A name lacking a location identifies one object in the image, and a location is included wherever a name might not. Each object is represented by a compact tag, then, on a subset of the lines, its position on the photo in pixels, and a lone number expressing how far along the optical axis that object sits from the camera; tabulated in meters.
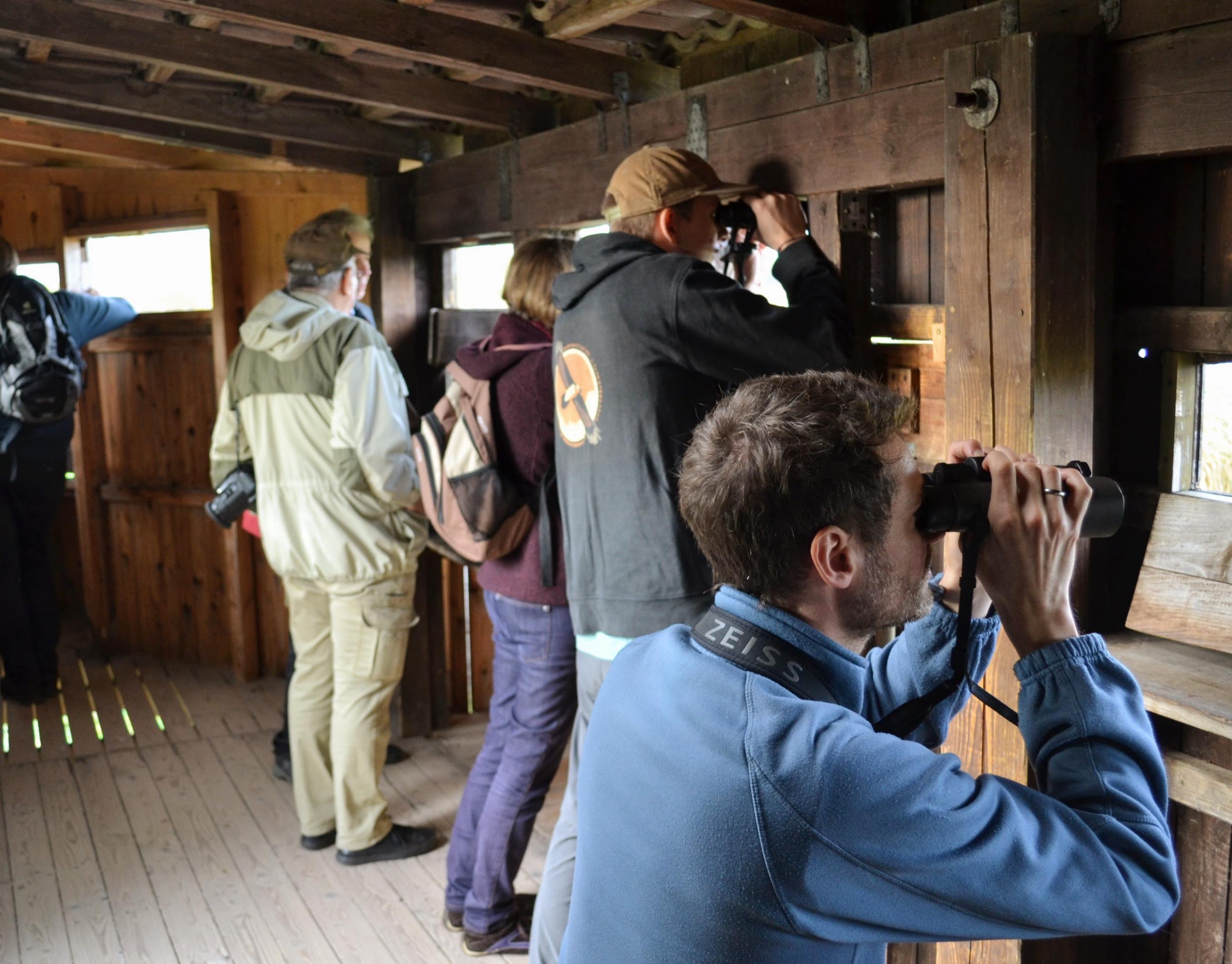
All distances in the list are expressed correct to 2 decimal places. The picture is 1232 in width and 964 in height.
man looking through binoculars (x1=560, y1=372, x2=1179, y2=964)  1.07
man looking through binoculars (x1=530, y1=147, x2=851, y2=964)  2.11
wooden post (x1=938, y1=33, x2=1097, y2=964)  1.80
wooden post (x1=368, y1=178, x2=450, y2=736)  4.27
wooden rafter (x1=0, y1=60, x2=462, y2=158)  3.67
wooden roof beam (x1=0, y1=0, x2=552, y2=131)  3.07
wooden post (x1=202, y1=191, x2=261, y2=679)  4.98
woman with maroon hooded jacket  2.85
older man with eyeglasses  3.36
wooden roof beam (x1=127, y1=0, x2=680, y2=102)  2.81
